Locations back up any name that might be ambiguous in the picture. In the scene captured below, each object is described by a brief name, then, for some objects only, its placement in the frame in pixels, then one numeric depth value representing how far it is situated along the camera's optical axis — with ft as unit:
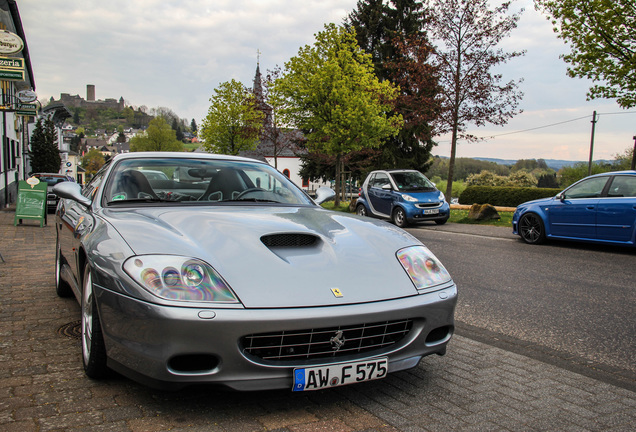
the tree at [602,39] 45.78
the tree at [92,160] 406.21
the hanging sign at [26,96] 75.61
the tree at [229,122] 120.16
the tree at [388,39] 131.75
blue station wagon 29.60
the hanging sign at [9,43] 53.88
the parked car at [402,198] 48.75
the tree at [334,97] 81.00
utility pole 143.74
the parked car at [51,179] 73.51
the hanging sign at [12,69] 50.60
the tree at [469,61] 60.90
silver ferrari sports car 7.61
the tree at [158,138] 338.13
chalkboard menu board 47.14
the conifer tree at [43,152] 146.00
